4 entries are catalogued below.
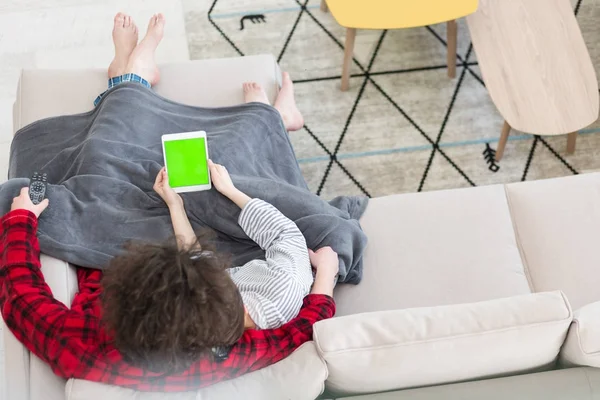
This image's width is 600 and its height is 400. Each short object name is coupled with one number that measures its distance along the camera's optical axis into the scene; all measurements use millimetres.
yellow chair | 5185
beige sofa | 4037
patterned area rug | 5414
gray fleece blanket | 4468
